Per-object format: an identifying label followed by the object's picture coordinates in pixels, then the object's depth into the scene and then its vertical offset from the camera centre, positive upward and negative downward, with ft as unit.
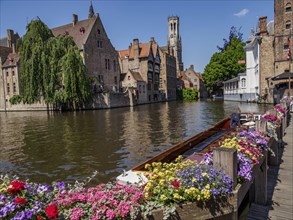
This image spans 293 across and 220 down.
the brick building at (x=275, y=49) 112.88 +22.07
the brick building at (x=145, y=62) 182.40 +29.19
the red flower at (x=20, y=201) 6.50 -2.76
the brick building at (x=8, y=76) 149.07 +17.81
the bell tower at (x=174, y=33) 344.43 +95.20
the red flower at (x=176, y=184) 7.77 -2.91
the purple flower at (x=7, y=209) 6.22 -2.85
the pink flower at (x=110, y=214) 6.61 -3.26
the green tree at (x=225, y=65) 180.75 +23.53
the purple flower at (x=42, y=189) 7.43 -2.82
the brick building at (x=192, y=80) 291.38 +20.61
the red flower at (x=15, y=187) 7.05 -2.56
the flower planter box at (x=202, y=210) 7.50 -3.88
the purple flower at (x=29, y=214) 6.22 -3.00
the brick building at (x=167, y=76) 216.33 +20.77
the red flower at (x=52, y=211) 6.25 -2.98
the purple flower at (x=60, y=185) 8.26 -3.02
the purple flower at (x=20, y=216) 6.10 -2.98
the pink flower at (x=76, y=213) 6.55 -3.22
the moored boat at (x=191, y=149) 17.32 -6.08
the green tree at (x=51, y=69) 107.14 +15.44
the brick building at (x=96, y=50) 138.92 +31.72
